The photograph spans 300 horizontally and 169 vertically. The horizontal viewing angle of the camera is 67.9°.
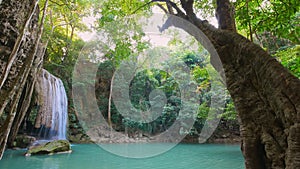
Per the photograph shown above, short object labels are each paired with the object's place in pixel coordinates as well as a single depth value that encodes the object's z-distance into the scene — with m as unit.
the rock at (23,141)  10.30
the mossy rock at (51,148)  8.55
